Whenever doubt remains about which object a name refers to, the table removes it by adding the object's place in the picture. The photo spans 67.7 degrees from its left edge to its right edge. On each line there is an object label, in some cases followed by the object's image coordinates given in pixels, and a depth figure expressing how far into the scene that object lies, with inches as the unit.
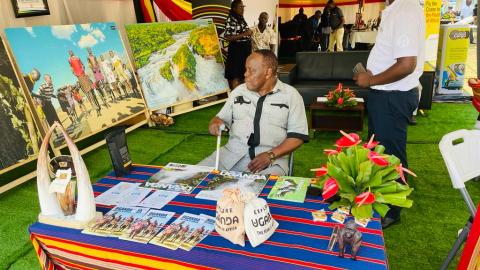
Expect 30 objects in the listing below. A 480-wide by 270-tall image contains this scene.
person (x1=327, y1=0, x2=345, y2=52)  360.2
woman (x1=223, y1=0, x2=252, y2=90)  204.8
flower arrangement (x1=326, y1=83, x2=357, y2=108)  149.9
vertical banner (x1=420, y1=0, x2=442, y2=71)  200.7
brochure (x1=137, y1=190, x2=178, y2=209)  53.5
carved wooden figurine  39.8
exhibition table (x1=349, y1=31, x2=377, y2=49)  327.0
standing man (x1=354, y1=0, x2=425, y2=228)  73.9
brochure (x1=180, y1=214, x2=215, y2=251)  43.5
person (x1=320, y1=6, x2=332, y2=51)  366.3
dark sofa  189.3
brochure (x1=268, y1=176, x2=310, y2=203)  53.8
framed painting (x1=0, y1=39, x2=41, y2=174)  114.6
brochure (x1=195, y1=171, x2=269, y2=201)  56.1
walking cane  79.6
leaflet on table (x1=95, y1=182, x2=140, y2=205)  55.6
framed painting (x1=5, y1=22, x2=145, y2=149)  122.6
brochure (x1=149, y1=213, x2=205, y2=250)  44.1
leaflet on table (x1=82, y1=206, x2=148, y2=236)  47.4
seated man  76.6
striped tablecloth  40.4
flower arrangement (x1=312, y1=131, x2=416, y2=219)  44.6
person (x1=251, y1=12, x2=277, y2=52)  251.3
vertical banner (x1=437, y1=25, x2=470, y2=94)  209.8
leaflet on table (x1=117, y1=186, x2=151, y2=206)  54.9
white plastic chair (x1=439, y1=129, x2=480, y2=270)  58.2
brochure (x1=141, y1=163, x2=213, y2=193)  58.9
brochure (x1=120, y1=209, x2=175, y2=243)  45.6
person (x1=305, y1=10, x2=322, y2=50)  393.7
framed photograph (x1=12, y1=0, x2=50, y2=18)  134.3
